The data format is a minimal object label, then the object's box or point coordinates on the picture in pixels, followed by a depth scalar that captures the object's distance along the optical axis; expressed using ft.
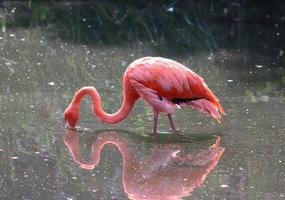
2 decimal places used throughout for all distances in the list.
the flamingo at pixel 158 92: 43.98
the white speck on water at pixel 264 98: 51.37
